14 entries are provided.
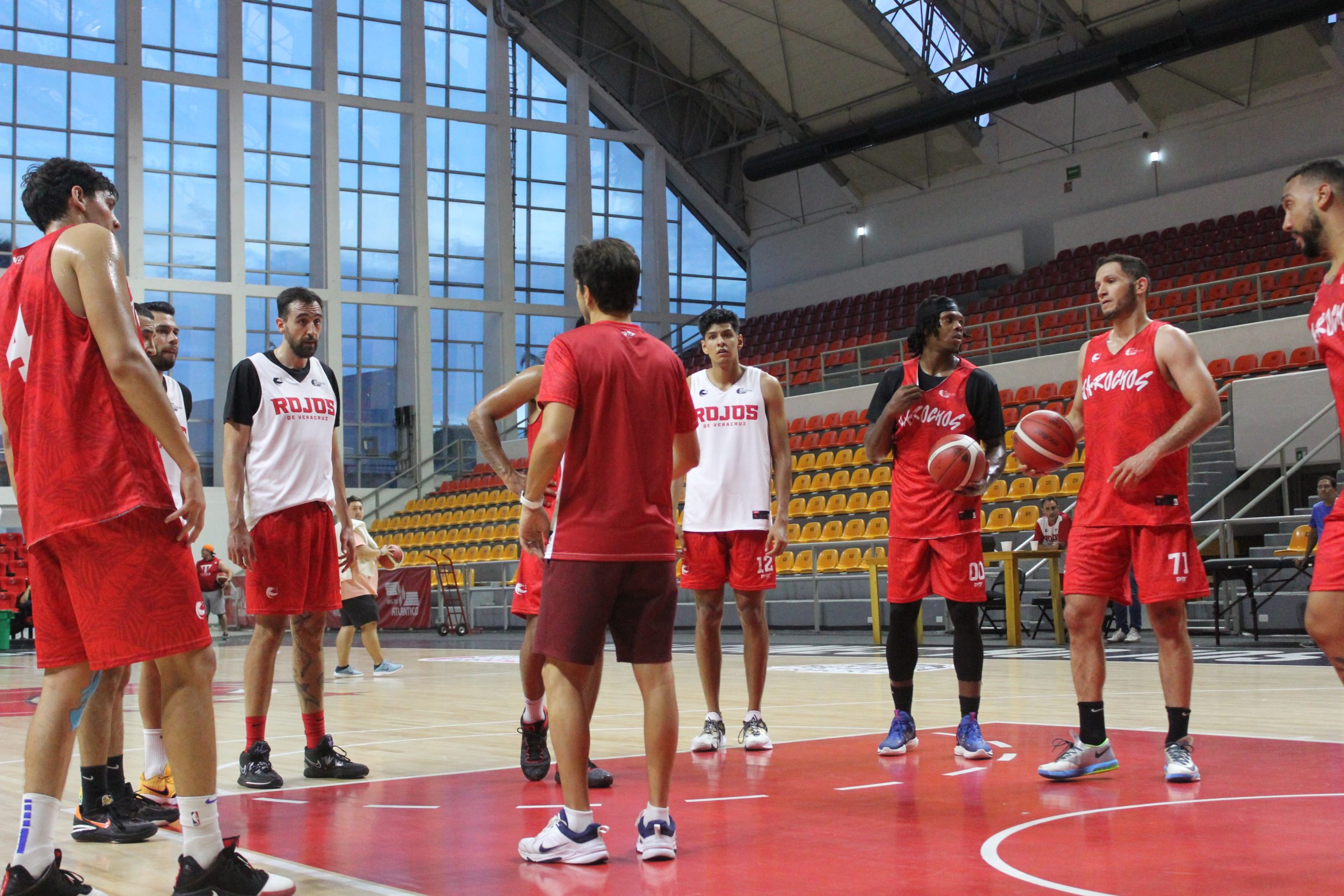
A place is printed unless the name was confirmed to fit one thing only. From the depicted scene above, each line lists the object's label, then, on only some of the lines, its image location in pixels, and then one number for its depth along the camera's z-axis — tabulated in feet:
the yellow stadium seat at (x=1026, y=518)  49.39
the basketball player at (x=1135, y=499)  14.99
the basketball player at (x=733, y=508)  18.63
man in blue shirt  34.40
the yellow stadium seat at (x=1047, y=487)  51.70
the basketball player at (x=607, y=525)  11.65
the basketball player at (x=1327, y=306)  10.50
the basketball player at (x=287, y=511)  16.37
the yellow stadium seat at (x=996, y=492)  53.52
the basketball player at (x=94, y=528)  10.03
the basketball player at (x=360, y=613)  37.01
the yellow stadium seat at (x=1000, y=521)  50.11
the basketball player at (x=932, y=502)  17.51
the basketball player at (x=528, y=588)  14.60
